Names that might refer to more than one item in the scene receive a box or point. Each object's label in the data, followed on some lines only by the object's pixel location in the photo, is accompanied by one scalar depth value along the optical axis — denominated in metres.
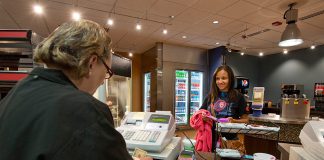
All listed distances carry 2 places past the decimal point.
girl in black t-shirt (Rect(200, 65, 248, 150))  2.00
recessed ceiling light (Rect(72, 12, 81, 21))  3.64
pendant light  3.35
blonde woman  0.47
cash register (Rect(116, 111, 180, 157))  1.20
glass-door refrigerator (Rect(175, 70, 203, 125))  6.66
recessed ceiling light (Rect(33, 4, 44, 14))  3.27
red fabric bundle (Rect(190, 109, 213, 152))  1.51
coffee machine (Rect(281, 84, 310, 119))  2.91
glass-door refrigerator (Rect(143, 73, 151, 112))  7.60
